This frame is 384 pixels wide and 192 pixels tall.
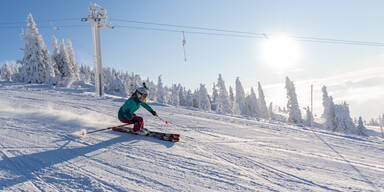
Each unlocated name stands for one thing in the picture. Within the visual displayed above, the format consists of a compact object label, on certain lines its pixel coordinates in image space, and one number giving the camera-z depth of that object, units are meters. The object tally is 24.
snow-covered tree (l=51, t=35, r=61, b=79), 45.92
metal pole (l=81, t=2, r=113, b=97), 16.39
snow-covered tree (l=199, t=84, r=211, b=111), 73.25
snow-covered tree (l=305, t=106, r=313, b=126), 68.93
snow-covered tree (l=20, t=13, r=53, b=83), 33.44
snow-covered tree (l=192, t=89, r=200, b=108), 81.94
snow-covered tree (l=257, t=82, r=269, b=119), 73.75
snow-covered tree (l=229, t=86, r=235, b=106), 82.86
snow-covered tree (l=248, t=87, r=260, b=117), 73.50
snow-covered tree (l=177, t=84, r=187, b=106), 90.22
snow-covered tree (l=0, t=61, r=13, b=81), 68.91
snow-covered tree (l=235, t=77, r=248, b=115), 68.88
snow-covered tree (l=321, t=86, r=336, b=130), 62.42
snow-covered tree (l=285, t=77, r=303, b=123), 57.75
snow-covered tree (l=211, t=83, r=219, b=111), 84.65
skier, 6.05
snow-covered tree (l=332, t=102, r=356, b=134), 63.66
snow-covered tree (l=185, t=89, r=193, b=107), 89.26
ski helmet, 6.14
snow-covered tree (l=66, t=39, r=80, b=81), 53.51
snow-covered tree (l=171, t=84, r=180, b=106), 88.63
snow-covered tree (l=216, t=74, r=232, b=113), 59.25
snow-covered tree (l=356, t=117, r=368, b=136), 62.42
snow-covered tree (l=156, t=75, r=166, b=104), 81.97
